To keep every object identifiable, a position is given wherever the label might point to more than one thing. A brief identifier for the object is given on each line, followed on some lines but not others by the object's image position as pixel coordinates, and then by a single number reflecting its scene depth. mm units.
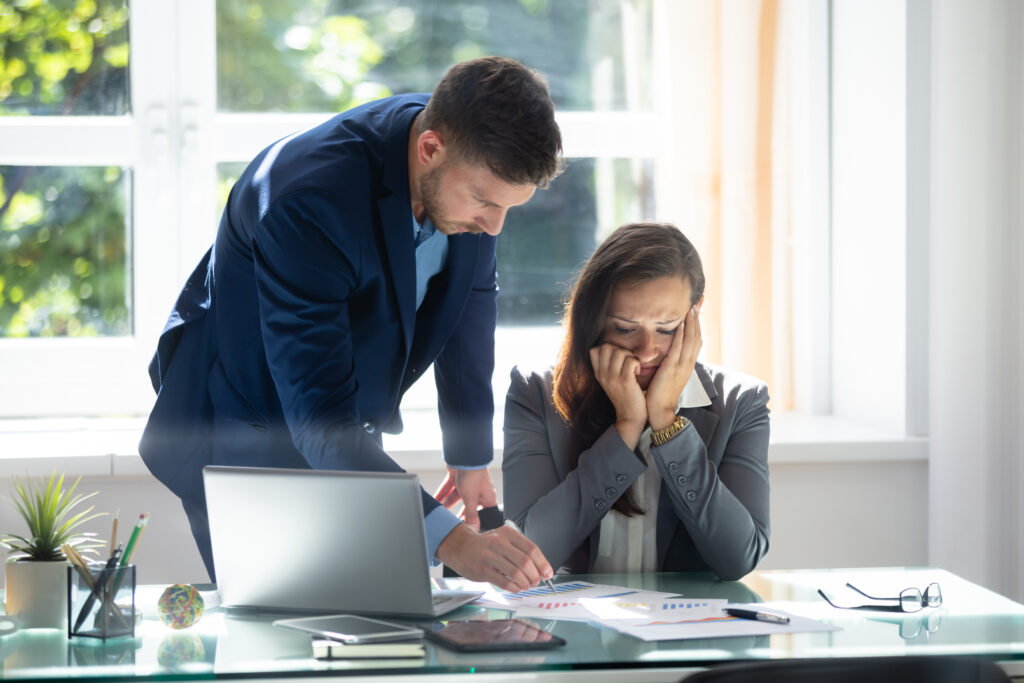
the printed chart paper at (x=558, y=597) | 4448
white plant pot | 4352
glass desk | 4128
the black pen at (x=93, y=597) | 4293
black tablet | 4195
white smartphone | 4220
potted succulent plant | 4356
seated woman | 4902
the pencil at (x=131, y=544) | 4347
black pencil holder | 4288
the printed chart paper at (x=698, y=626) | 4270
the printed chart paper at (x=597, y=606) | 4394
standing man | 4598
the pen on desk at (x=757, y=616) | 4342
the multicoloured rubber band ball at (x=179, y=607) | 4343
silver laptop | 4305
